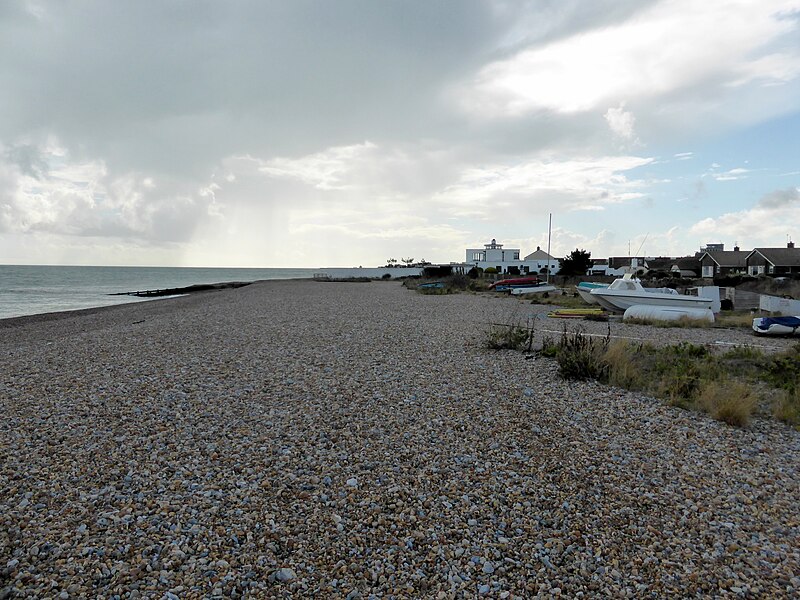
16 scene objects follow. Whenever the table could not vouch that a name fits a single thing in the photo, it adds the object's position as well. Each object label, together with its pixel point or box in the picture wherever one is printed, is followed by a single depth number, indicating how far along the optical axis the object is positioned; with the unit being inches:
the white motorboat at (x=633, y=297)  718.5
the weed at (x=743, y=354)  402.0
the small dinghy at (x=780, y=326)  549.0
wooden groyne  1836.4
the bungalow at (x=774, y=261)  2242.0
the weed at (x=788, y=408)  251.6
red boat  1249.6
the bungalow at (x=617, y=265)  2689.5
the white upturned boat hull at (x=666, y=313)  669.9
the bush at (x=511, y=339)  423.2
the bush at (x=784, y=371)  314.0
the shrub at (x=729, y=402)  246.5
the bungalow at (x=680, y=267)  2664.9
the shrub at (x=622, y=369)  312.0
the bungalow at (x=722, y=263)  2525.1
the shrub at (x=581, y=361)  322.3
